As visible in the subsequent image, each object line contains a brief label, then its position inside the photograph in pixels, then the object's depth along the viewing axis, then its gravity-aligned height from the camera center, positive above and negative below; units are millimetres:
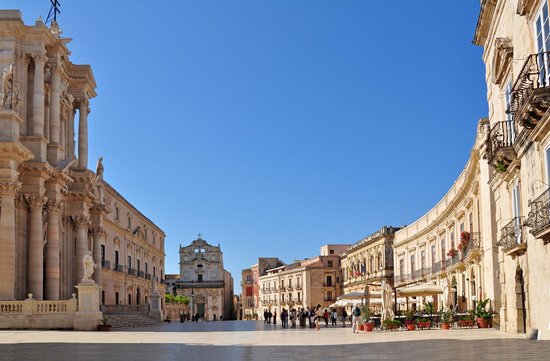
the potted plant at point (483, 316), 28358 -1852
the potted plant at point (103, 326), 32500 -2274
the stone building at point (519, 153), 16281 +2893
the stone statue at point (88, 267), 32781 +296
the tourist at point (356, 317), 31328 -2036
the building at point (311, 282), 100188 -1613
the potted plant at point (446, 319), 30609 -2120
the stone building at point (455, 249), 31209 +1022
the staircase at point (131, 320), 39684 -2758
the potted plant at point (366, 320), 32047 -2271
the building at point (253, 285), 125562 -2420
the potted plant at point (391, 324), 30883 -2283
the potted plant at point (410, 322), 30922 -2237
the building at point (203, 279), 110875 -1108
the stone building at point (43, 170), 33406 +5253
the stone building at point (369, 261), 70938 +841
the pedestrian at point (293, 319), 42969 -2792
